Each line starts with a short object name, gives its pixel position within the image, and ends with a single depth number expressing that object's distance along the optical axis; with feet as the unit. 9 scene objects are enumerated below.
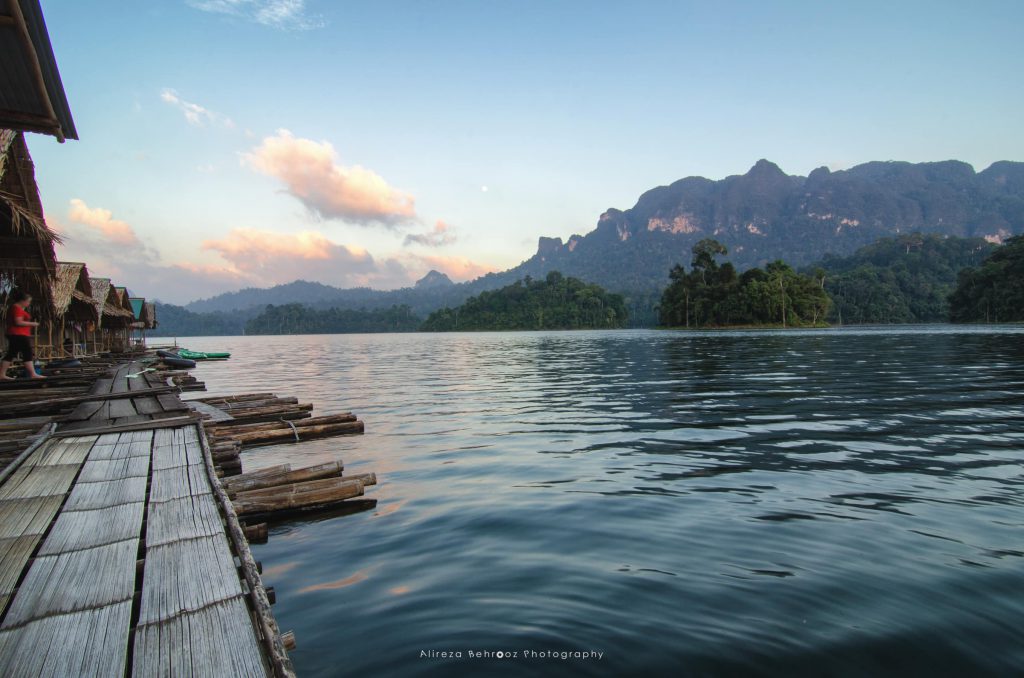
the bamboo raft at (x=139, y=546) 10.16
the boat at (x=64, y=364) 77.67
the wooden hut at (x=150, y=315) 201.05
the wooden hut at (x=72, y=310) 78.52
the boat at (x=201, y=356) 158.85
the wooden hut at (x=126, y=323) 149.79
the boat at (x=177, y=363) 117.80
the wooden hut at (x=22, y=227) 48.56
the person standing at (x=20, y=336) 52.29
